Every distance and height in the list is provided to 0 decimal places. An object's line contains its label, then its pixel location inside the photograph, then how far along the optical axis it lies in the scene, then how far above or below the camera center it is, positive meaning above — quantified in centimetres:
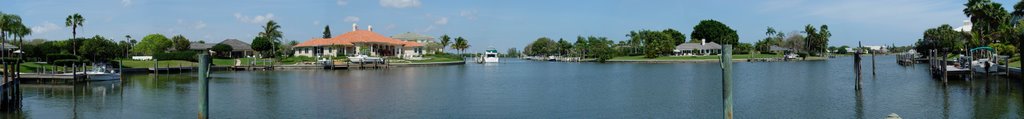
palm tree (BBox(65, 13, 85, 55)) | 6384 +317
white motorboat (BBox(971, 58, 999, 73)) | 4441 -49
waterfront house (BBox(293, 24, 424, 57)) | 10194 +184
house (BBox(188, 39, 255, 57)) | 10482 +176
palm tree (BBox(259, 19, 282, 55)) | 11798 +431
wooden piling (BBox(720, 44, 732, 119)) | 1659 -38
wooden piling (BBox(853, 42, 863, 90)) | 3469 -22
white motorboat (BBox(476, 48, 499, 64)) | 11350 +45
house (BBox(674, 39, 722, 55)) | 13451 +155
